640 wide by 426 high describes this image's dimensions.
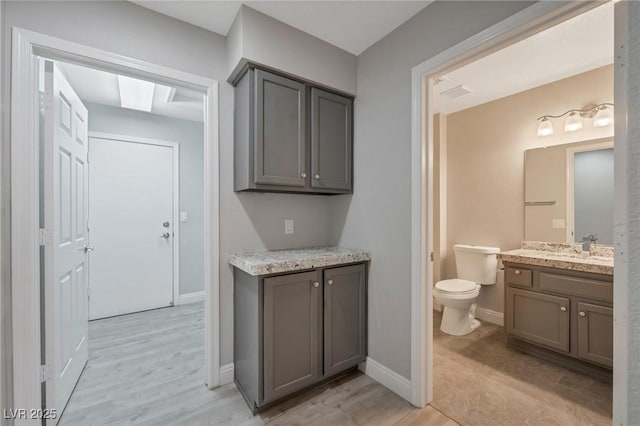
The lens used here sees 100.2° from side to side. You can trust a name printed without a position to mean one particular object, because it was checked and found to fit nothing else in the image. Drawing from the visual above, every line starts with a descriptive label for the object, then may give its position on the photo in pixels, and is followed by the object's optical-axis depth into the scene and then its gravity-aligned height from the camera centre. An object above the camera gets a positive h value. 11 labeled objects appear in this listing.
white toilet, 2.64 -0.77
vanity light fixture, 2.27 +0.85
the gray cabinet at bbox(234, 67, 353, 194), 1.77 +0.55
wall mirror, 2.31 +0.19
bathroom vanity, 1.93 -0.76
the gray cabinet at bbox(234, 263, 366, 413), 1.59 -0.77
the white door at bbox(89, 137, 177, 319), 3.11 -0.16
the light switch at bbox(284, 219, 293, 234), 2.23 -0.12
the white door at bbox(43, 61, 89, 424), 1.50 -0.17
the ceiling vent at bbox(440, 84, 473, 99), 2.71 +1.26
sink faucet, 2.26 -0.26
